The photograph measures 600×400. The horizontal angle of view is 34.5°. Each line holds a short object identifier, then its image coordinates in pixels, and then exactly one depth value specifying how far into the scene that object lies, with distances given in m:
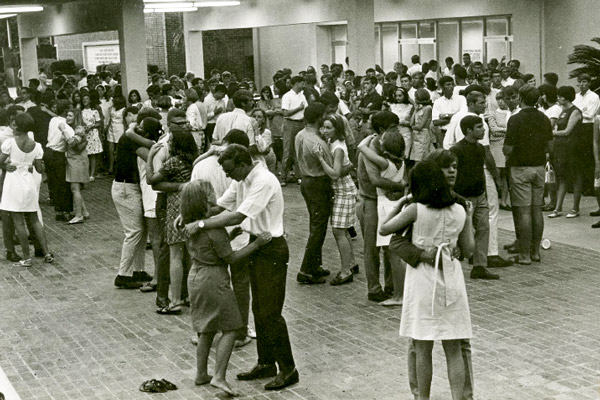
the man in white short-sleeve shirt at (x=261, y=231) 7.10
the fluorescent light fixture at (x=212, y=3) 23.53
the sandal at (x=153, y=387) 7.38
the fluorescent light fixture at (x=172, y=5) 23.40
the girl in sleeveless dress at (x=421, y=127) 13.98
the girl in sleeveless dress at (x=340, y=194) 10.16
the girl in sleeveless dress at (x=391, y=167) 9.27
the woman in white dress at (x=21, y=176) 11.92
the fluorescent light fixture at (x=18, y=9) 22.66
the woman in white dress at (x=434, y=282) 6.17
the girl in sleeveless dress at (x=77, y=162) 14.38
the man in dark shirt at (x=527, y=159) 10.96
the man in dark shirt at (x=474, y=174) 10.06
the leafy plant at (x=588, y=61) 16.00
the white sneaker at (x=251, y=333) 8.66
